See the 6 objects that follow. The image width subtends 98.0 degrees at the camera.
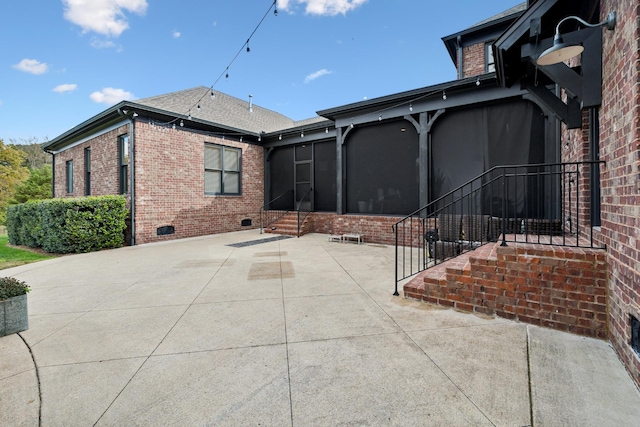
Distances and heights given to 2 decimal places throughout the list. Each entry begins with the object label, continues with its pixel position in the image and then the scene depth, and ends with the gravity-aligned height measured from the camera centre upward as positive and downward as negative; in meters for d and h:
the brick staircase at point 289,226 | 9.85 -0.51
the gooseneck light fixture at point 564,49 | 2.39 +1.39
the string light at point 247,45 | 4.75 +3.41
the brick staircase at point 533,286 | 2.64 -0.82
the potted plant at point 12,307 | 2.76 -0.93
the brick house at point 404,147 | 2.34 +1.55
